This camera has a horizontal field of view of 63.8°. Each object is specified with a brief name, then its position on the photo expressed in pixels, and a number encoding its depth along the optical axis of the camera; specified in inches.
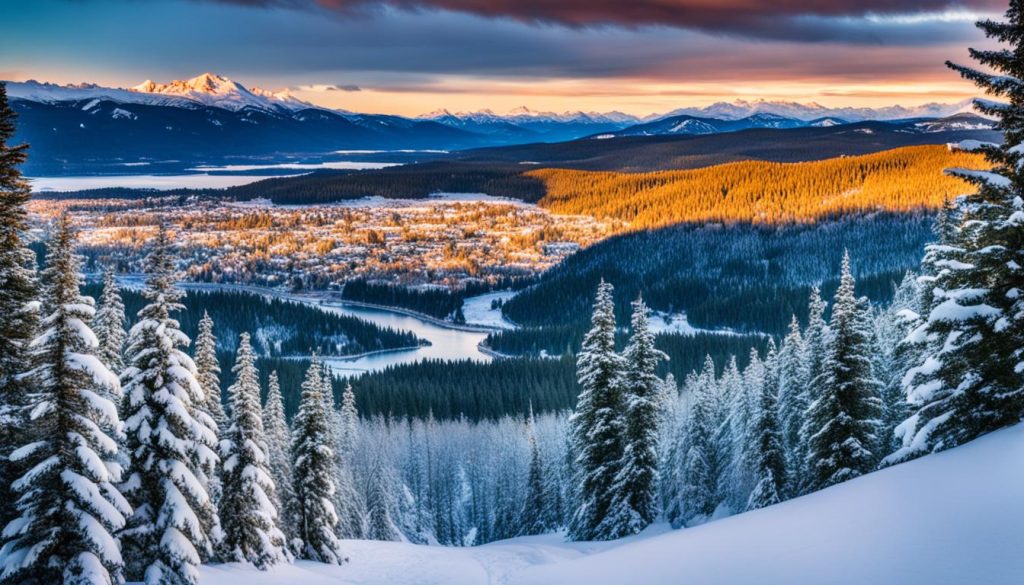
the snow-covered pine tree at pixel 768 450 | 1525.6
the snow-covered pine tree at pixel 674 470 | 1779.0
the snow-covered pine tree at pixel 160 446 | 884.6
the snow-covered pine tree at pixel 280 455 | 1392.7
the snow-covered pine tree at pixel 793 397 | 1556.3
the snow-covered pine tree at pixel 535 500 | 2463.3
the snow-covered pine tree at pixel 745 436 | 1590.8
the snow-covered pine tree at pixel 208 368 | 1174.3
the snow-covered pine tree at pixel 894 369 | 1339.4
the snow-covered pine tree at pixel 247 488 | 1159.0
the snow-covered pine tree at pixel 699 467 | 1758.1
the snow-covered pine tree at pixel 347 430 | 2305.5
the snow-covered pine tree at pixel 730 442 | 1766.7
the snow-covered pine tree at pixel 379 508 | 2363.4
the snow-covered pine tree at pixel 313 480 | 1375.5
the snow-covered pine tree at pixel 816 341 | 1320.1
